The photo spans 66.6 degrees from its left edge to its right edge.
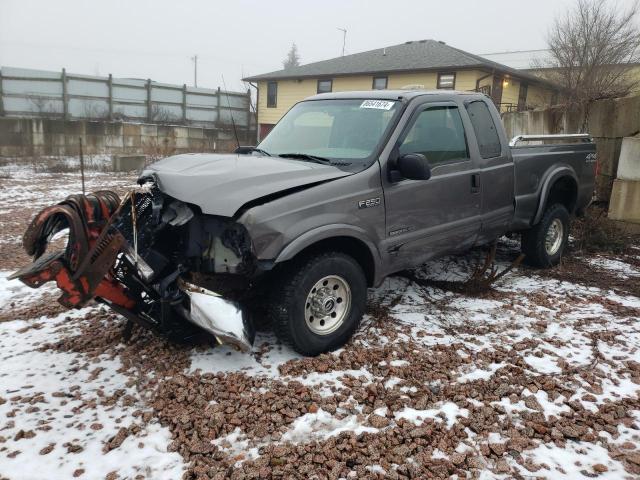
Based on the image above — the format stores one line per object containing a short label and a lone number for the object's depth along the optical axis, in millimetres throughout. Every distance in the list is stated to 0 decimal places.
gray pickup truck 3271
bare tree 17000
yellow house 22438
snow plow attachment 3070
